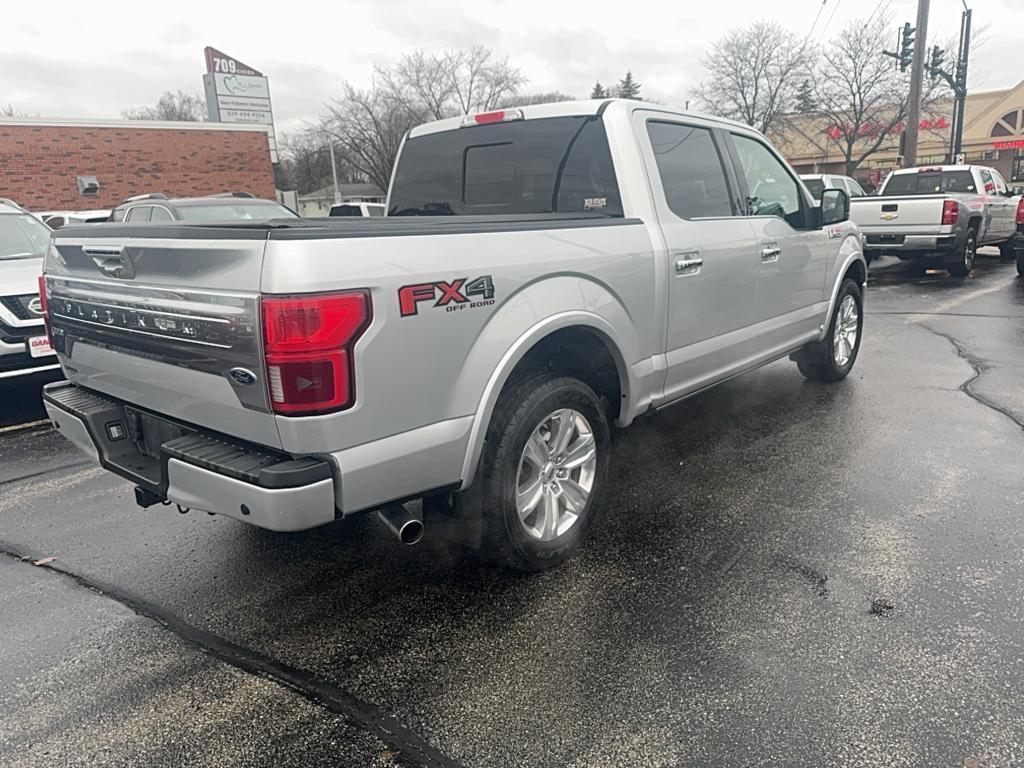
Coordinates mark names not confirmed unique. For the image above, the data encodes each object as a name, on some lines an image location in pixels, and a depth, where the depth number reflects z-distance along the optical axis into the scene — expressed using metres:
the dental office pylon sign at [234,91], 34.47
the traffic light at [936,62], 22.25
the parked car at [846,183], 17.83
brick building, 22.73
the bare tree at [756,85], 35.31
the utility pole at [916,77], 17.59
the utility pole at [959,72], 22.45
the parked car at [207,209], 9.41
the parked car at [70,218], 12.90
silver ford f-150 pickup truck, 2.29
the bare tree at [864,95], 31.64
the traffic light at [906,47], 19.40
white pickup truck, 11.95
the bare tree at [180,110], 68.25
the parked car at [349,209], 14.95
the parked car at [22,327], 5.61
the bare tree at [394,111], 42.62
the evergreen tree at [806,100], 34.16
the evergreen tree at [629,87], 70.38
